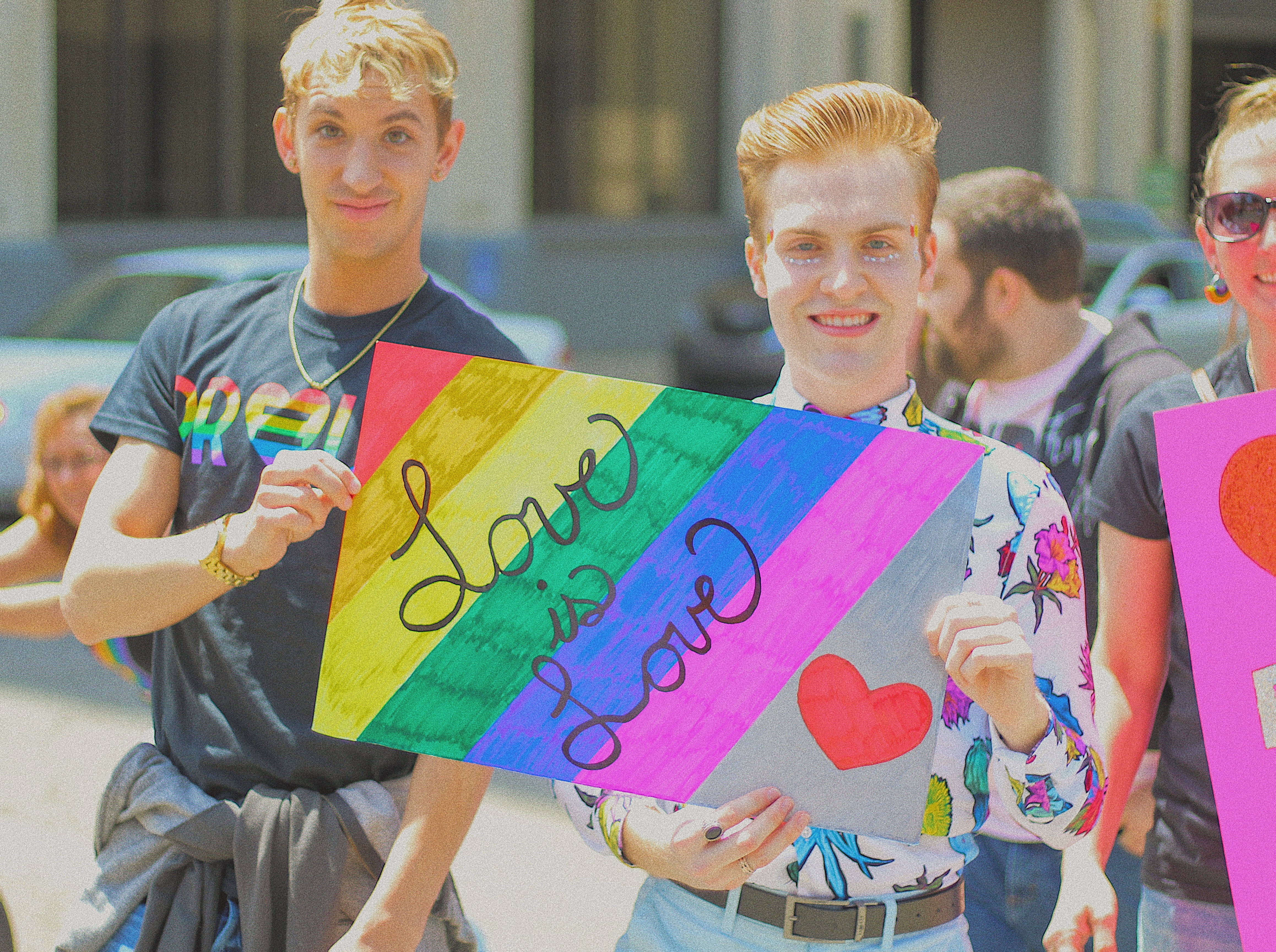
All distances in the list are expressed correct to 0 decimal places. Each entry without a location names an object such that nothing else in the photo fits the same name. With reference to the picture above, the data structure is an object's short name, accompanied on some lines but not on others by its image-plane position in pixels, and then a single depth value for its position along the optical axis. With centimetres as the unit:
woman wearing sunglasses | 210
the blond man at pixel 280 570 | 211
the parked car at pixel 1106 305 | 1010
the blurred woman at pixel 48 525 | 304
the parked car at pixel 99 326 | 852
